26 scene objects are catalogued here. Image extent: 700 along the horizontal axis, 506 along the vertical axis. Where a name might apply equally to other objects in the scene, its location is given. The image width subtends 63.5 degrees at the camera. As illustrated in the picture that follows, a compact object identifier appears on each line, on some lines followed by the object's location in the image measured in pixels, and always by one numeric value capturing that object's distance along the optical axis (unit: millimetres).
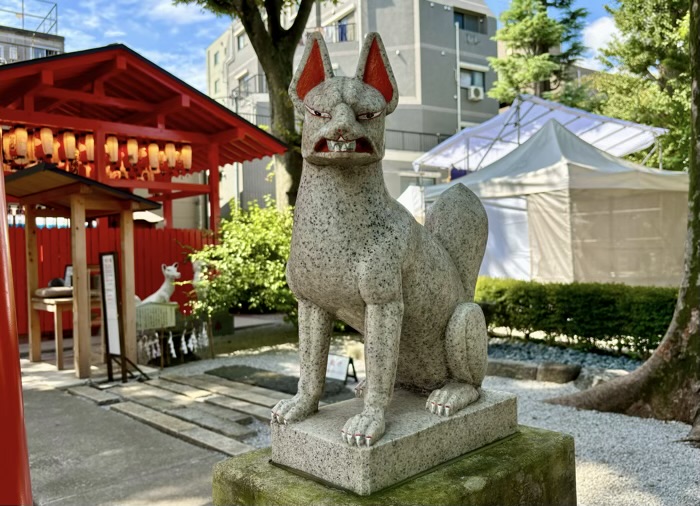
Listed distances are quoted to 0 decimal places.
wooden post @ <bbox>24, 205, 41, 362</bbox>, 8172
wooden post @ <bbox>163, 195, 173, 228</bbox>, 13500
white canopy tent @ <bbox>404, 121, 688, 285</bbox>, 9961
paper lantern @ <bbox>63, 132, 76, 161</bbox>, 9969
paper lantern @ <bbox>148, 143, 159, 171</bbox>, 10641
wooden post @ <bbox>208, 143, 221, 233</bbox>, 10875
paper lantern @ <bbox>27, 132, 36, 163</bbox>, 9692
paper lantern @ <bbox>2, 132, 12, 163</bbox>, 9518
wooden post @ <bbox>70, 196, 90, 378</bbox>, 7027
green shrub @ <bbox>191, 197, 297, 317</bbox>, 8688
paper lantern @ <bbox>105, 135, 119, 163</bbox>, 10039
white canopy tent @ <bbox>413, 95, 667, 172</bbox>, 15287
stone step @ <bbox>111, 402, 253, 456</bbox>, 4570
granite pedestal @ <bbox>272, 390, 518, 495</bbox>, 2061
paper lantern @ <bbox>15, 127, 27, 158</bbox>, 9453
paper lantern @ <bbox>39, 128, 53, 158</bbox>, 9578
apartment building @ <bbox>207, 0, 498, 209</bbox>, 23875
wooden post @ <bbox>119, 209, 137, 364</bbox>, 7378
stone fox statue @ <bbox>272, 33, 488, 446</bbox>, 2119
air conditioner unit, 25875
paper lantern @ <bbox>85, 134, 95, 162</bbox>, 10078
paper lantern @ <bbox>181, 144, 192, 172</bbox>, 11203
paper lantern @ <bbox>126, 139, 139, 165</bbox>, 10344
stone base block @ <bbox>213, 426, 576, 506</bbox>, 2068
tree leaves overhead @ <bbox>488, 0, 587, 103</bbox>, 21984
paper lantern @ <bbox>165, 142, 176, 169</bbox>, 10875
